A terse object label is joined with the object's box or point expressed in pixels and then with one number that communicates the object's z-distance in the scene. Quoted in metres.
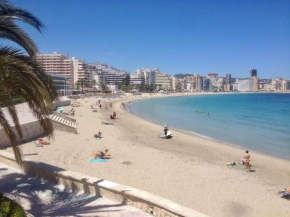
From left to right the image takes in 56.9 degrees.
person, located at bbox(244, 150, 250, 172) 12.92
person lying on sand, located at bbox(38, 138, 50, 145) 14.33
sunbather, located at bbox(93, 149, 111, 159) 13.21
